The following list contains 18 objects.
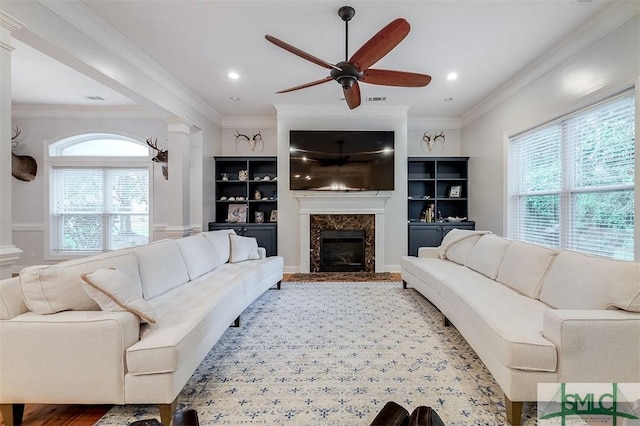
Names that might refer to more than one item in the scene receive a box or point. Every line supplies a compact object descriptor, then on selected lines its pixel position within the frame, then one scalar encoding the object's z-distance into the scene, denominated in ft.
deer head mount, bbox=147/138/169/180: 16.40
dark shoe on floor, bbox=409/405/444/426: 3.71
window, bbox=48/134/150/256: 17.37
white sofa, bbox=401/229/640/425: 4.86
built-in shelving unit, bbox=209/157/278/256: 17.04
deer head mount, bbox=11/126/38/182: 16.43
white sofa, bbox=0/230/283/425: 4.86
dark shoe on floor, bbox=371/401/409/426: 4.06
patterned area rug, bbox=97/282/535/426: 5.35
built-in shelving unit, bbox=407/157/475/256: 17.11
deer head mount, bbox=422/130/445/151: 18.74
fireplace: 16.81
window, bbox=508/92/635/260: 8.27
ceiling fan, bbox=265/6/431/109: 6.81
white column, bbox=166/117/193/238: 14.21
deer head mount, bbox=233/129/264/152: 18.60
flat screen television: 16.56
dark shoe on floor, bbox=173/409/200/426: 3.62
